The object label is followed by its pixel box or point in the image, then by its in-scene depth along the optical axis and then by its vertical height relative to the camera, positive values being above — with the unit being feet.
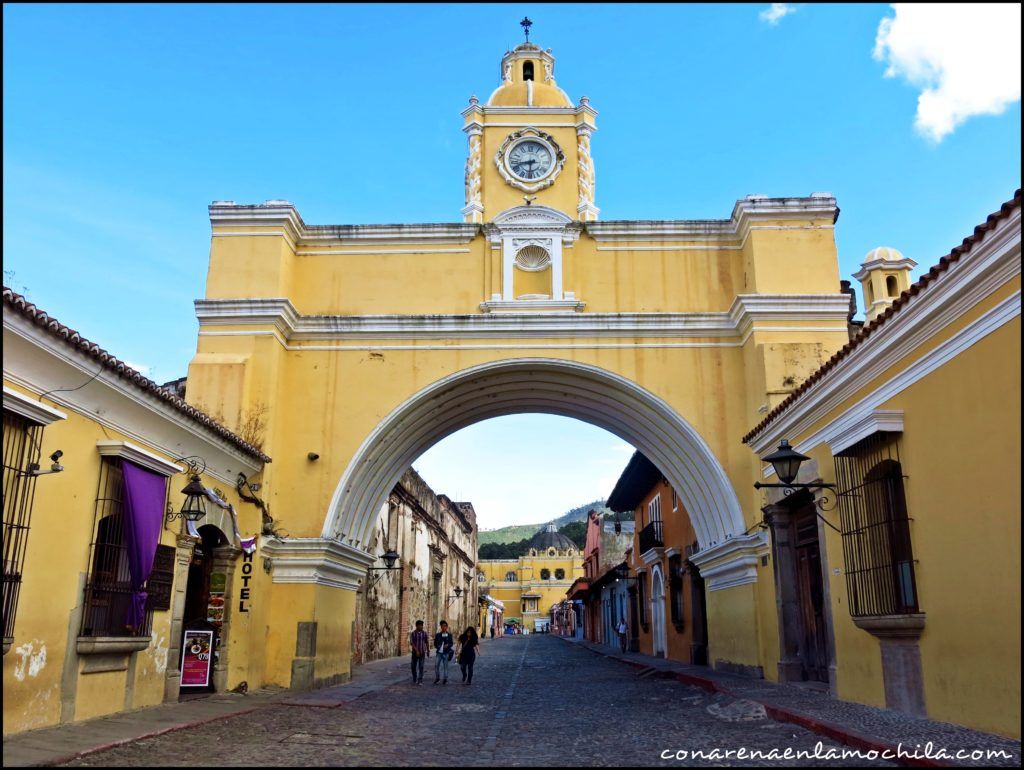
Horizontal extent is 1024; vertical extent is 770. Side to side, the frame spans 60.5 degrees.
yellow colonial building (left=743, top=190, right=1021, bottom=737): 20.95 +3.79
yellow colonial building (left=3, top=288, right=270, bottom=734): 24.44 +3.01
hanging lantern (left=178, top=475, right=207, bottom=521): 32.61 +4.69
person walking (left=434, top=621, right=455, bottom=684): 48.20 -1.35
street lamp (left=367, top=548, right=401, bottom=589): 56.85 +4.29
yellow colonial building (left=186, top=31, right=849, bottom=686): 45.55 +15.01
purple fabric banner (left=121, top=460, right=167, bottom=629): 29.53 +3.11
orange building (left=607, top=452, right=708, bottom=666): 64.54 +4.53
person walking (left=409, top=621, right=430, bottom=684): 49.03 -1.32
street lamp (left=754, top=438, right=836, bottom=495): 30.32 +5.47
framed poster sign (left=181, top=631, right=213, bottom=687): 37.45 -1.44
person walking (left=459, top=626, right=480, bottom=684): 48.87 -1.46
